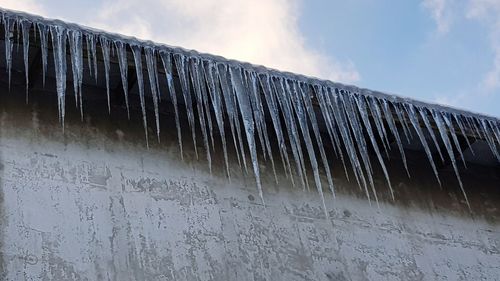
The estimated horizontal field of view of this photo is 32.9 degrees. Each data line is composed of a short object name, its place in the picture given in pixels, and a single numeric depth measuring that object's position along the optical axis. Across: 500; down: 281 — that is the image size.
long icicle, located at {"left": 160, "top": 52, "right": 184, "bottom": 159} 5.50
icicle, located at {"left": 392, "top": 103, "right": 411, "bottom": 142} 6.14
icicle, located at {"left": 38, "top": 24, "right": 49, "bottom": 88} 5.19
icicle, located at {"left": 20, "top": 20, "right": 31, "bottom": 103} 5.14
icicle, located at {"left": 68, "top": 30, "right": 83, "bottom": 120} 5.27
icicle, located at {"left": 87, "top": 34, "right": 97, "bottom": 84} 5.32
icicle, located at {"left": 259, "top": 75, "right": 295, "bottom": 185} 5.77
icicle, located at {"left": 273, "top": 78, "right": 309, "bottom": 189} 5.80
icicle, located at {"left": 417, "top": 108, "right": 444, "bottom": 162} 6.12
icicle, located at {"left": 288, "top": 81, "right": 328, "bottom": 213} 5.85
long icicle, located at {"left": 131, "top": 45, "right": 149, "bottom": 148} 5.44
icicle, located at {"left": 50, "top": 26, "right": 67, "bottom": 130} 5.23
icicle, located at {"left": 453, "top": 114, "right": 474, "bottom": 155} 6.33
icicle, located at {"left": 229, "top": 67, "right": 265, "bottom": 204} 5.70
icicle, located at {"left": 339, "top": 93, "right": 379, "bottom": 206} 5.99
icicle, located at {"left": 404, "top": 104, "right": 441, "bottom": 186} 6.14
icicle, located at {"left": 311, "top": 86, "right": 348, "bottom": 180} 5.89
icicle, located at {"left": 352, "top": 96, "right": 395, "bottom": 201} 5.97
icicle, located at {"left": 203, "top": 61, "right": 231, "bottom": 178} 5.59
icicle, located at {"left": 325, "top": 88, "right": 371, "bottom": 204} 5.94
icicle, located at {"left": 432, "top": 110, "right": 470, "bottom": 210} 6.21
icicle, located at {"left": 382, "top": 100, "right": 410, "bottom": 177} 6.10
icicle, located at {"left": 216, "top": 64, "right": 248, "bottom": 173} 5.66
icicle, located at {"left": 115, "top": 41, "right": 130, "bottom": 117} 5.40
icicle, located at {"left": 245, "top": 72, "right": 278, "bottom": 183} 5.75
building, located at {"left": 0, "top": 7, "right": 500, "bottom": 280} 5.12
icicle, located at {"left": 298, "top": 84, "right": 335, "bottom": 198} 5.79
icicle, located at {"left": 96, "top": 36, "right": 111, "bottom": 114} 5.33
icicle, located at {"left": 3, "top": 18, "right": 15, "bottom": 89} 5.09
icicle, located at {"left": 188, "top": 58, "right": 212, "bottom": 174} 5.59
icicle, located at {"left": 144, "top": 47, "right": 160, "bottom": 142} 5.46
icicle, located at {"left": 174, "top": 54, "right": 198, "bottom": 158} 5.56
